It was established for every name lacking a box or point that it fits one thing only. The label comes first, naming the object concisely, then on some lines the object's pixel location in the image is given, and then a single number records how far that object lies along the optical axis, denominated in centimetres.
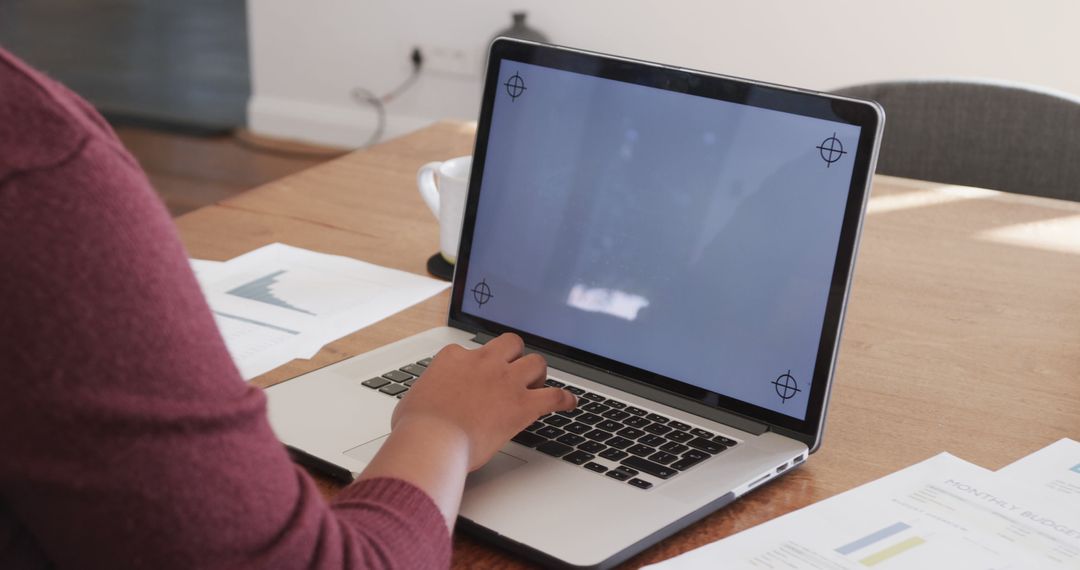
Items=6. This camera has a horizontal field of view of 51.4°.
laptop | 75
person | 45
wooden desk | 84
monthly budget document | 68
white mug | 113
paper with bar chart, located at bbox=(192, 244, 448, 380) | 102
